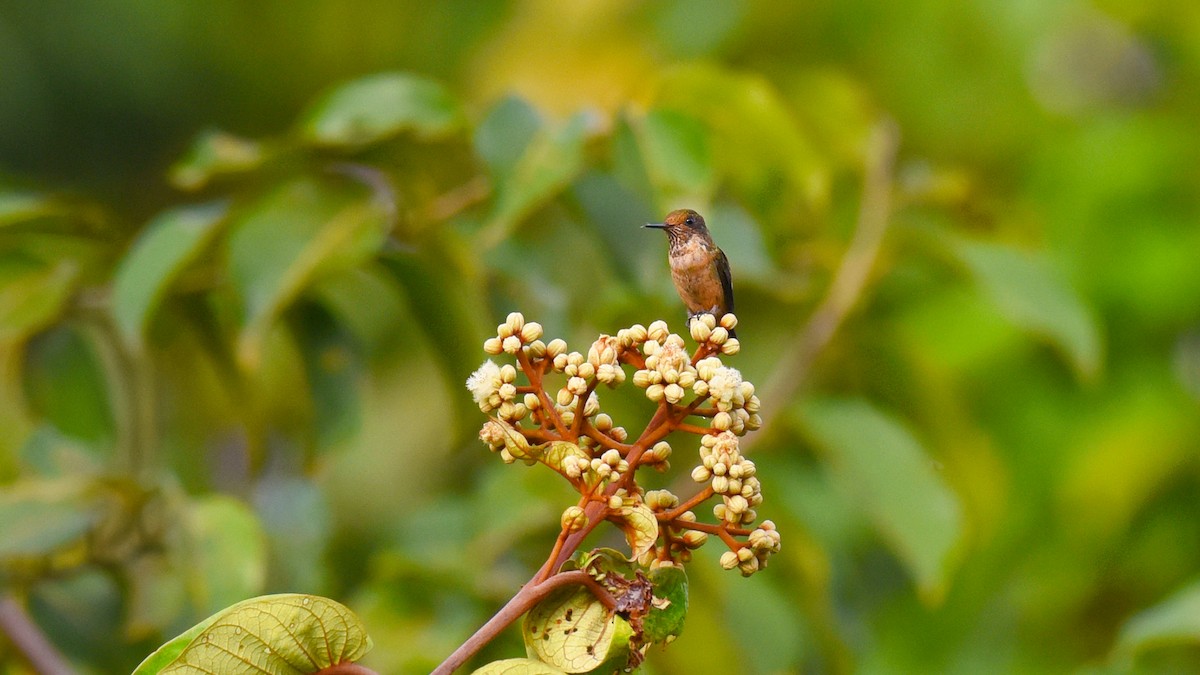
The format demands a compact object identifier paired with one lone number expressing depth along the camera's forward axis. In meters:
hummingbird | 8.08
